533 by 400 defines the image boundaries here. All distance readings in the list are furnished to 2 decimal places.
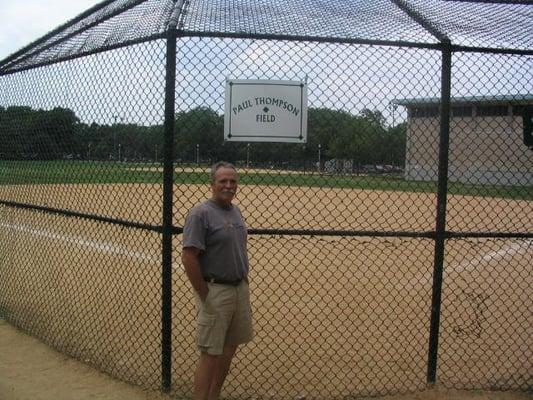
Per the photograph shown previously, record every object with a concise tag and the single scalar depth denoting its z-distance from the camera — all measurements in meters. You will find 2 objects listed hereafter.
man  3.24
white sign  3.58
